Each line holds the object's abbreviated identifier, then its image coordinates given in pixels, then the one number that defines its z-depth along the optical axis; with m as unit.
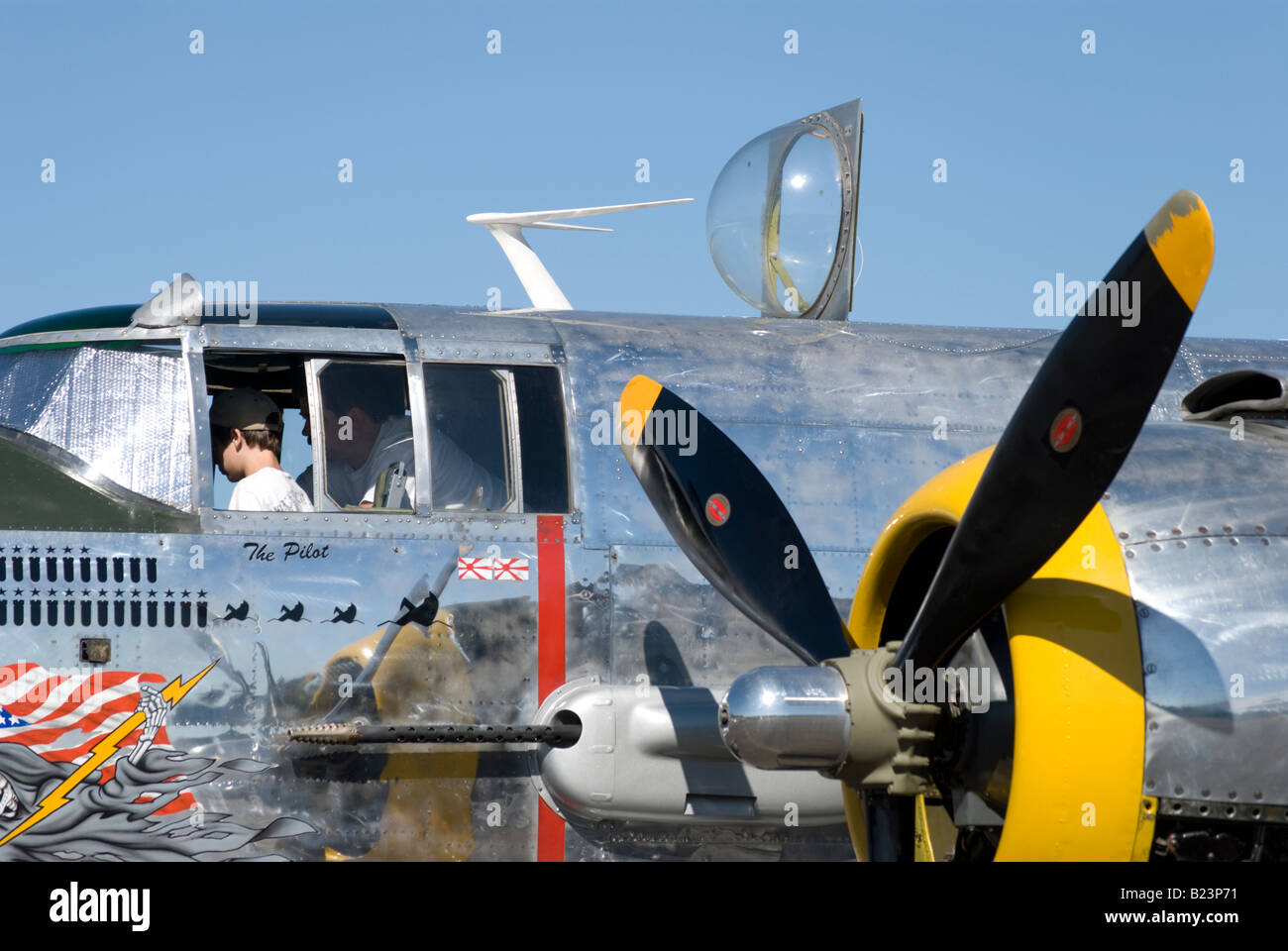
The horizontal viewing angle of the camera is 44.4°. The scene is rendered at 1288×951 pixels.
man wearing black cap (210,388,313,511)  7.40
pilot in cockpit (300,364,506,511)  7.59
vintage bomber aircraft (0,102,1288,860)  5.33
